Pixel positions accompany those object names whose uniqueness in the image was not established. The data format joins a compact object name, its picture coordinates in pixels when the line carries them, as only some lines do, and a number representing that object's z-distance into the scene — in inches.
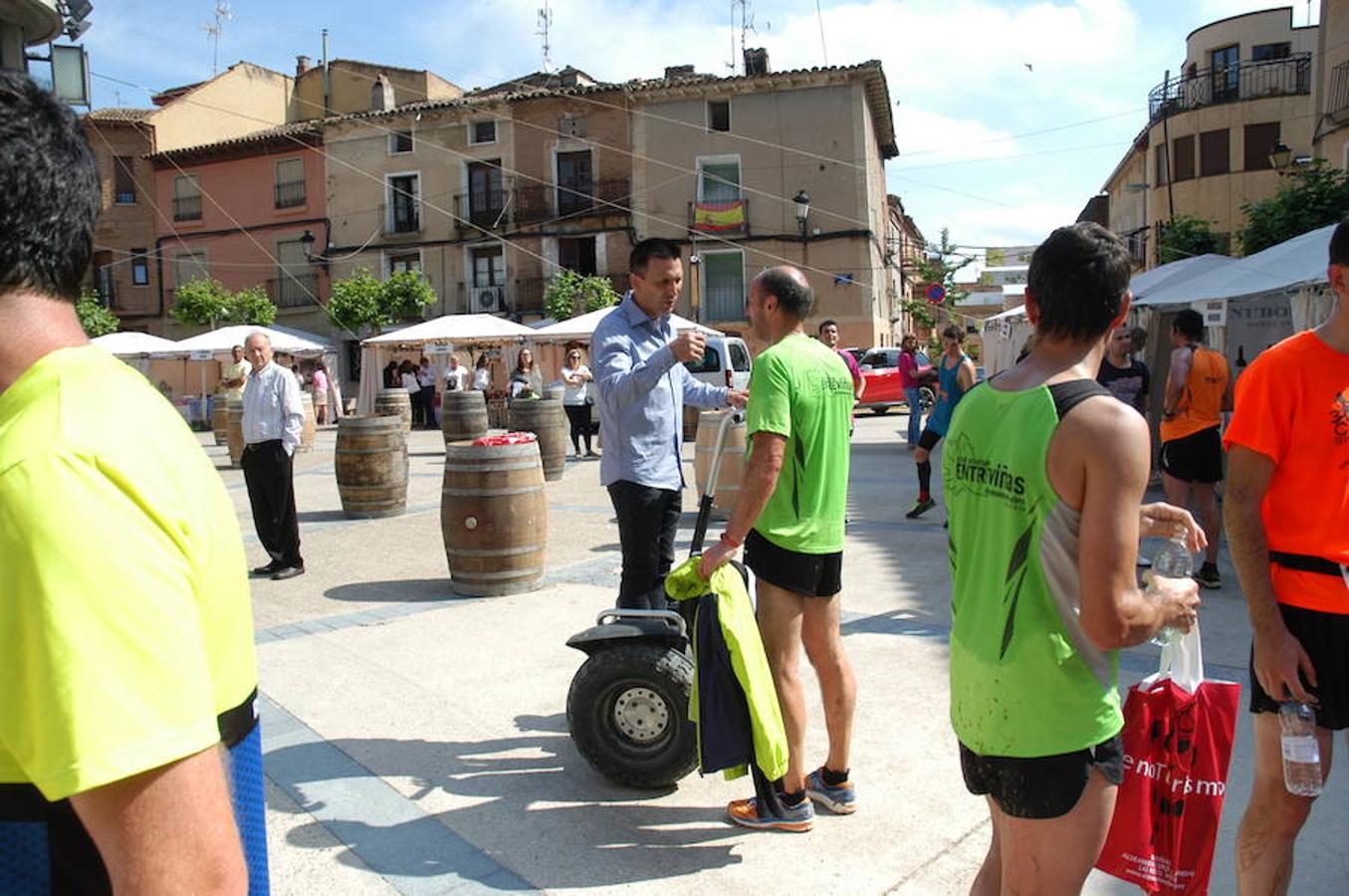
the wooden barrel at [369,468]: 401.1
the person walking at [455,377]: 891.4
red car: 898.7
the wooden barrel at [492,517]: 259.8
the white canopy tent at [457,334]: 902.4
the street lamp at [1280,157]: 640.4
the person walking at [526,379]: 634.2
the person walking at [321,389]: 975.9
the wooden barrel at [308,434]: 719.7
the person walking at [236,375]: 599.1
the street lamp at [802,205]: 1122.5
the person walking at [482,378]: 856.9
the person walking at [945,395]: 357.1
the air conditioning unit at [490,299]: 1315.2
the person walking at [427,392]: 970.7
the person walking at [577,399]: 593.0
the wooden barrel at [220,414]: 649.6
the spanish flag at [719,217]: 1230.9
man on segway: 160.4
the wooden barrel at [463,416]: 569.6
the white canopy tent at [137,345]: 983.0
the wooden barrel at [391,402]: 668.1
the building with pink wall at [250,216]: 1409.9
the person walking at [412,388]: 991.0
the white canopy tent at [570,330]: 823.7
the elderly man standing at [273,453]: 296.4
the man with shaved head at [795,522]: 129.6
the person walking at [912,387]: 563.8
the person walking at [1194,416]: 263.4
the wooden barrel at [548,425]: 503.2
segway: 144.1
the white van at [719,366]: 714.2
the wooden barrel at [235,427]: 595.5
